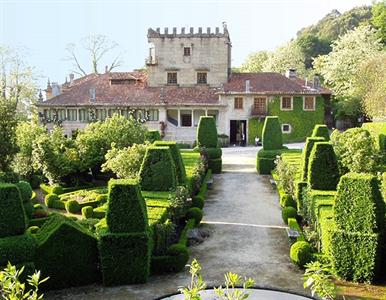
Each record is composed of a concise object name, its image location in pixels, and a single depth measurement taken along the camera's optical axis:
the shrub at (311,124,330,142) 29.17
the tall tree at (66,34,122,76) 65.19
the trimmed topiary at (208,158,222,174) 33.72
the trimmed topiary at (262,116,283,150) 34.53
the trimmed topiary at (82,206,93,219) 21.08
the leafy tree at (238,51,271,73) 69.50
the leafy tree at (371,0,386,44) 56.22
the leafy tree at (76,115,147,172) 28.84
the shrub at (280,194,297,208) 21.80
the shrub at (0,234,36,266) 13.37
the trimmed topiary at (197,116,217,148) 35.16
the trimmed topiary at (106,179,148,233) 14.27
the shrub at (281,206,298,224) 20.33
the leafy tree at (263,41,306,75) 62.81
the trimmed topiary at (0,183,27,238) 13.77
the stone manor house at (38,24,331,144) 46.56
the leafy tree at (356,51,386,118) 36.74
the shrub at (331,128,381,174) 22.75
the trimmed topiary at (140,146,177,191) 19.39
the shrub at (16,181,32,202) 20.96
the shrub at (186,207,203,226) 20.01
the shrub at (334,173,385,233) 13.84
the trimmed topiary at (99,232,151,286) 14.16
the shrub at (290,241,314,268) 15.00
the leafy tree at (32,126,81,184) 27.56
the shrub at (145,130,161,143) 32.76
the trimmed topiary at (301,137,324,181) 21.38
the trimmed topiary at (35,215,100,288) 14.00
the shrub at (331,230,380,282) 13.90
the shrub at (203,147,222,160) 33.88
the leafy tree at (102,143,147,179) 23.27
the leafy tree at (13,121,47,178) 29.70
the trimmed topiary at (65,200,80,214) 22.69
